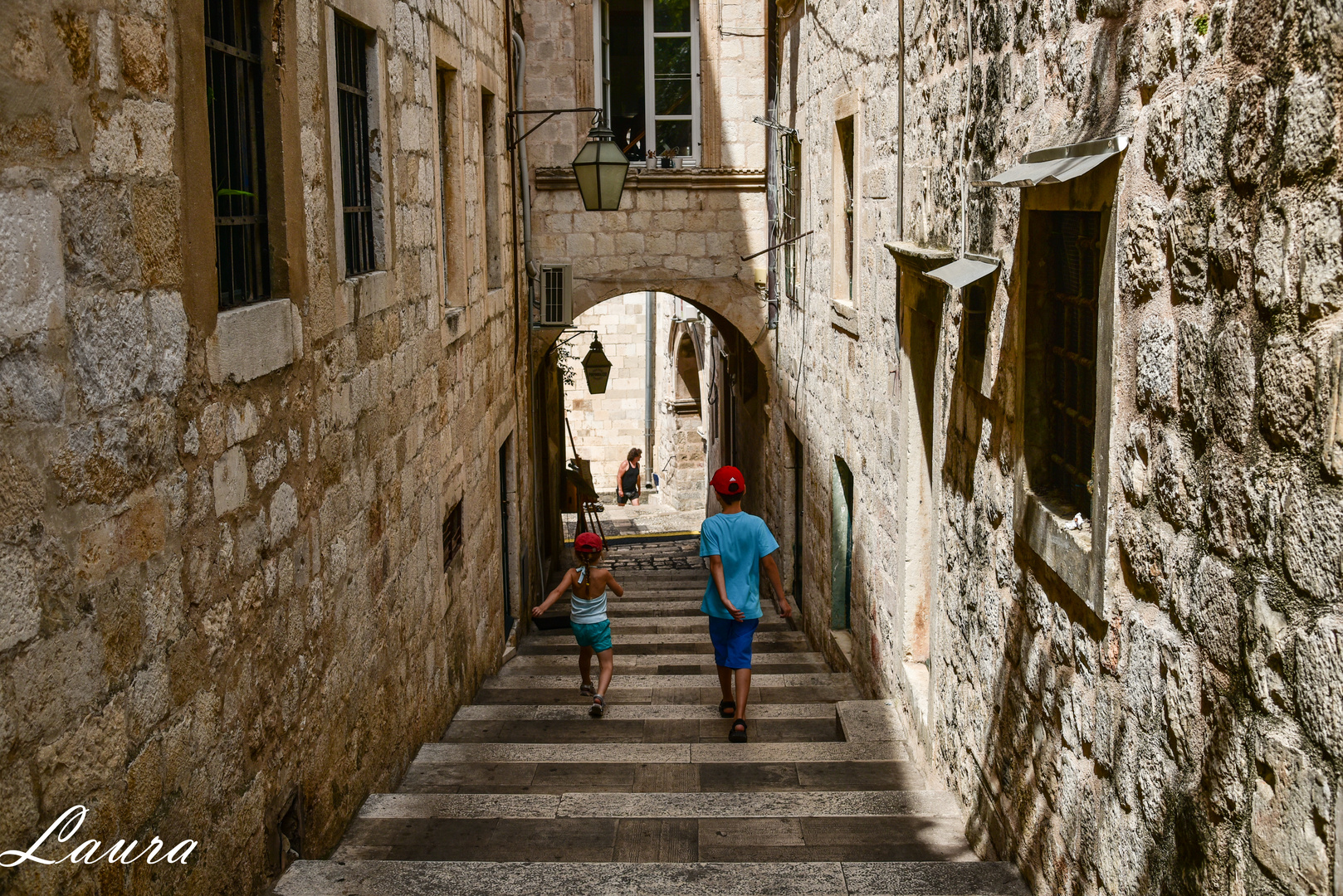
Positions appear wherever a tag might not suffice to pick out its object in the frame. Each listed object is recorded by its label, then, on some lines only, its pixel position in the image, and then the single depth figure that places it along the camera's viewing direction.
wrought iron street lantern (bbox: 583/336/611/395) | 12.64
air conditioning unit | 11.04
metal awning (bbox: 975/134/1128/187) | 2.80
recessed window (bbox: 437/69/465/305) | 6.92
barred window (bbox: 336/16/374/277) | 4.73
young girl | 6.41
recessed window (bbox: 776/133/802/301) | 9.82
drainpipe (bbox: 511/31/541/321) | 10.11
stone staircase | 3.70
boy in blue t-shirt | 5.94
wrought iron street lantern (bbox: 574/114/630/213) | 8.77
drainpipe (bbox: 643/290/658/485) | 22.41
